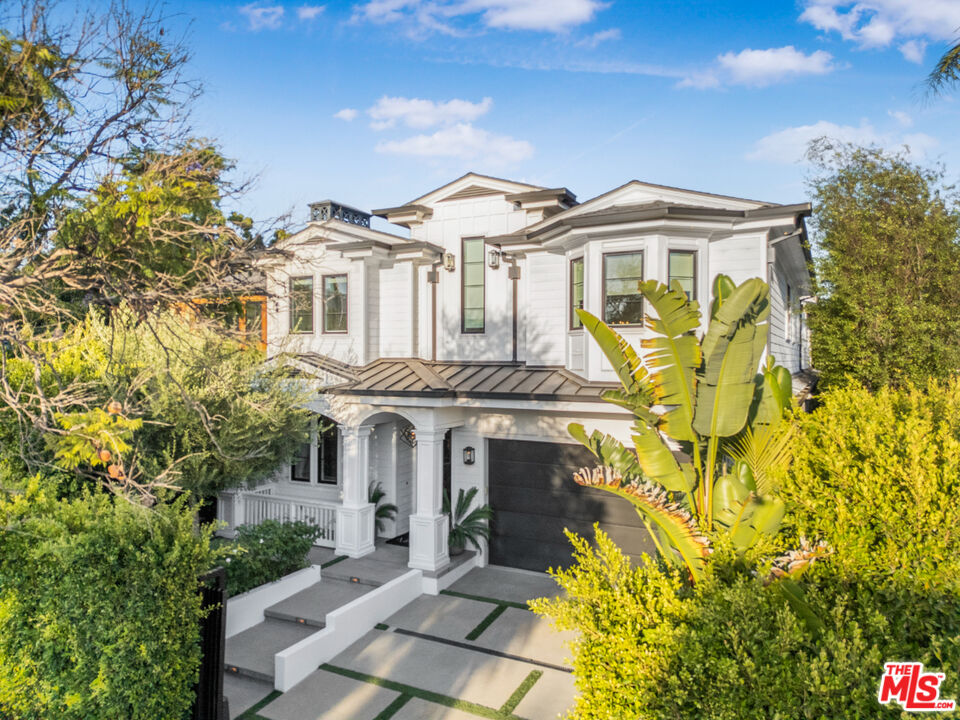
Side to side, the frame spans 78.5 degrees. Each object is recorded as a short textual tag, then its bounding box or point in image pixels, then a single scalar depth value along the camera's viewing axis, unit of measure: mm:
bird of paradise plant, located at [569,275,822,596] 5598
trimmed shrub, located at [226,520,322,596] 9461
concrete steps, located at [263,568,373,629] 9290
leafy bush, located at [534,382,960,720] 3174
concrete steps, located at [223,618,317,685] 7852
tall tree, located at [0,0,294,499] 6660
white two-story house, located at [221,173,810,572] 10594
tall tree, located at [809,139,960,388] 16000
